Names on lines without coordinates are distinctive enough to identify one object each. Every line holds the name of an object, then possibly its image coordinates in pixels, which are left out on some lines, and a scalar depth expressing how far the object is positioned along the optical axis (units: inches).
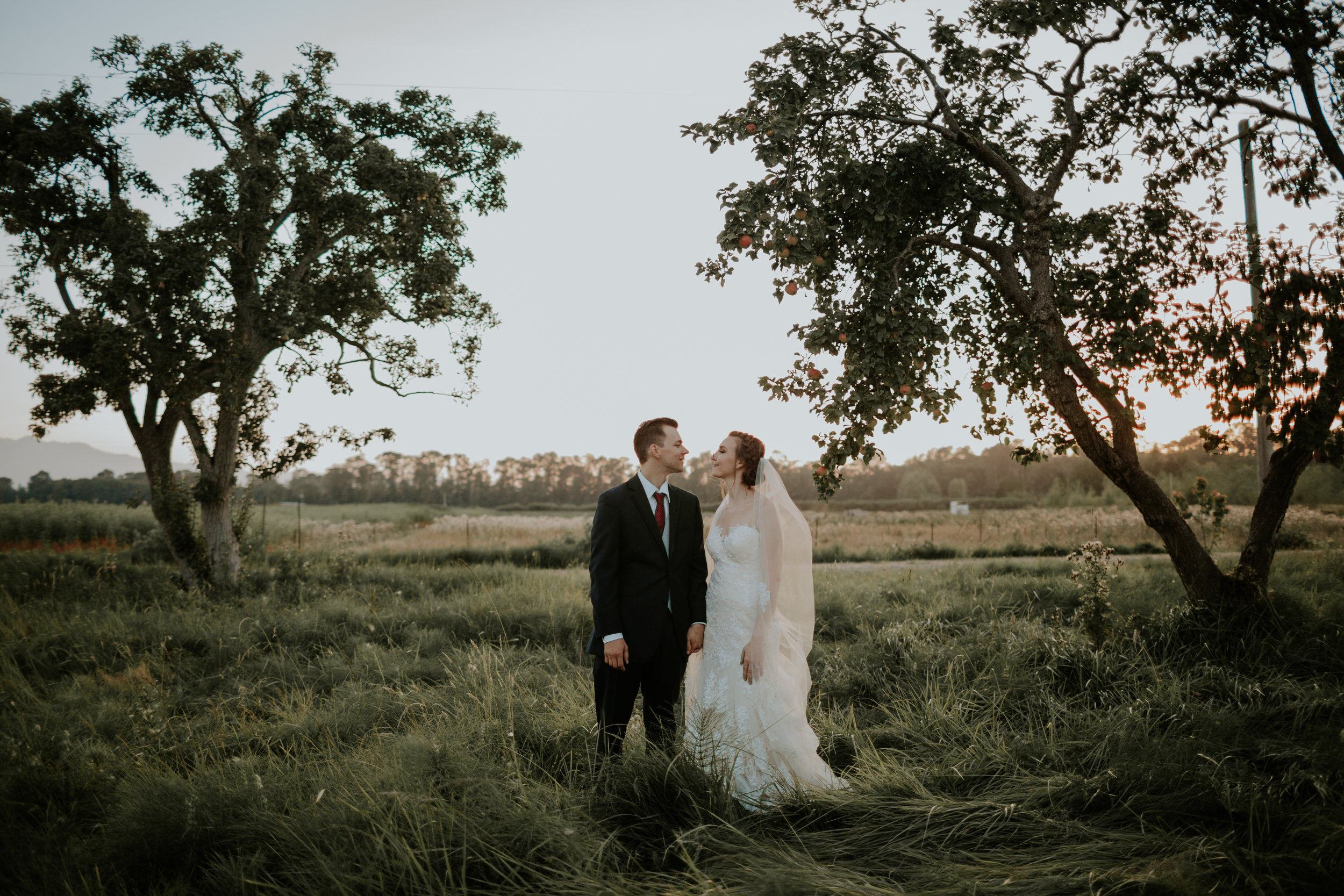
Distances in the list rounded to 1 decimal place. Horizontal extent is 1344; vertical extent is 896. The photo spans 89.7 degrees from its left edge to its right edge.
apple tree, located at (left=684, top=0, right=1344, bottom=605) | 203.6
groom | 154.9
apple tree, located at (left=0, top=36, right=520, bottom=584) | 422.0
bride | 162.2
